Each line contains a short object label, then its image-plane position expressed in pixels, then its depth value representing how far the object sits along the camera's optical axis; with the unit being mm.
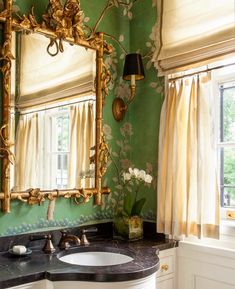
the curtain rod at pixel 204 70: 2088
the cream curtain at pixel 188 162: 2104
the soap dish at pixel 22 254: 1828
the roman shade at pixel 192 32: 2039
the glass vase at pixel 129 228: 2287
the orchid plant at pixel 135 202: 2324
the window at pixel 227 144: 2191
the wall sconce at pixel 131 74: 2383
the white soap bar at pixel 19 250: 1822
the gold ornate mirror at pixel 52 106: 1953
